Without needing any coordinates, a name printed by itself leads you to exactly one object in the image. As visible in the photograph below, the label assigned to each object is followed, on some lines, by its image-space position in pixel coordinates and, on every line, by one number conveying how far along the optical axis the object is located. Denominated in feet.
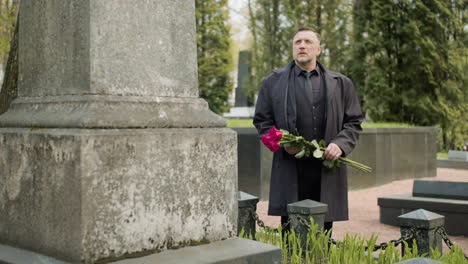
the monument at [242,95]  84.58
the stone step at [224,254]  8.39
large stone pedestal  7.91
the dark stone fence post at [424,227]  14.07
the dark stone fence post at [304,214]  13.76
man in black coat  14.58
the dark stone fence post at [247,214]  15.84
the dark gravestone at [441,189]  23.07
